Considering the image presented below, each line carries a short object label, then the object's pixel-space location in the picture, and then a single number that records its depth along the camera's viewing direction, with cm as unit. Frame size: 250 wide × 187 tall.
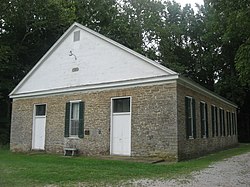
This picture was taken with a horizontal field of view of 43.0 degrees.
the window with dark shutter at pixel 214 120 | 1866
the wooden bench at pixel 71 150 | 1566
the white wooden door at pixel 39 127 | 1769
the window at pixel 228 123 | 2330
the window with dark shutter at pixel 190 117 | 1405
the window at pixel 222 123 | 2095
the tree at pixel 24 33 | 2517
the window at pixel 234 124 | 2594
